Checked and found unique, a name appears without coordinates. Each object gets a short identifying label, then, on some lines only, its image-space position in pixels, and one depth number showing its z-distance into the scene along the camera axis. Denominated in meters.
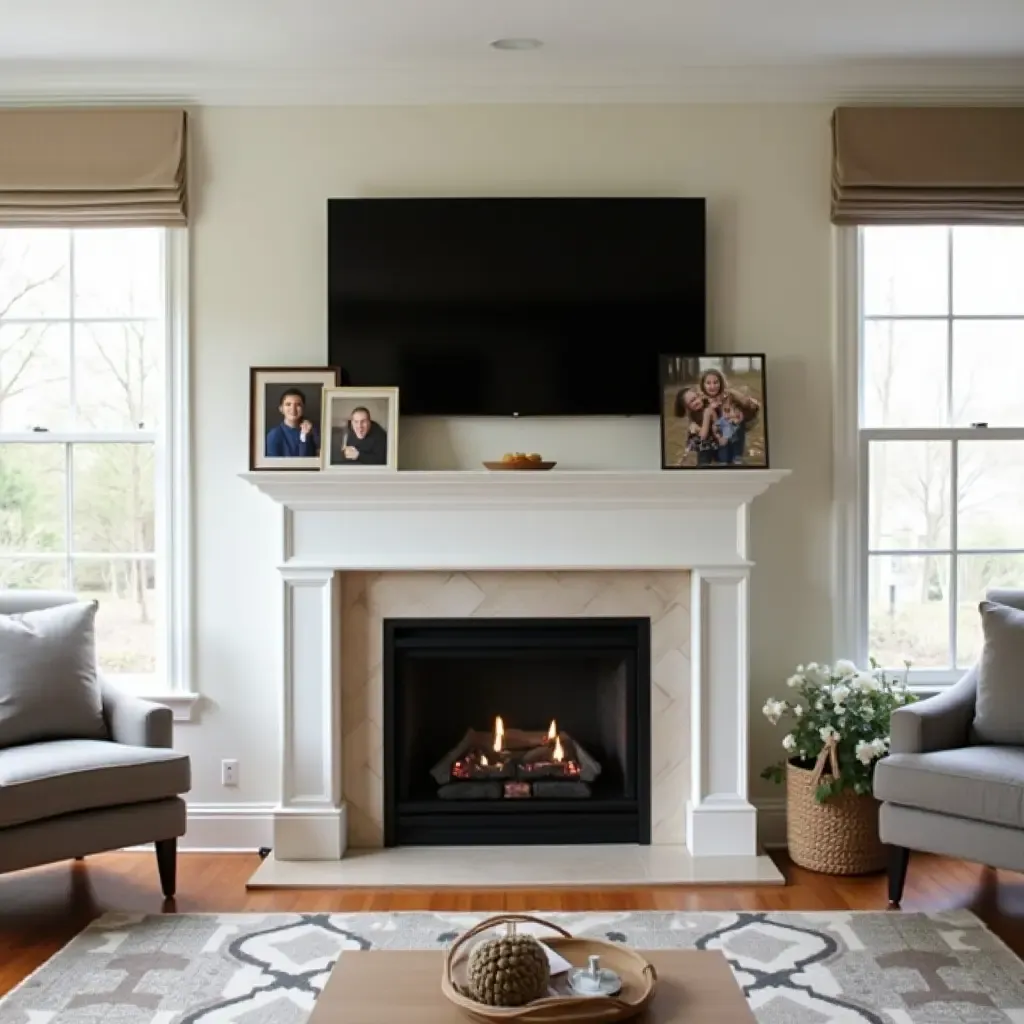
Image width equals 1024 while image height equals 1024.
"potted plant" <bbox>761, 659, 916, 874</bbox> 3.73
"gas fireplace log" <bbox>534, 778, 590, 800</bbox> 4.03
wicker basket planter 3.77
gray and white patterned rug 2.77
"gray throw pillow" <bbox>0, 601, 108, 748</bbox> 3.57
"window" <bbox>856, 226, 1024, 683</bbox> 4.17
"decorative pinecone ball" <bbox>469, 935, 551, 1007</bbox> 2.01
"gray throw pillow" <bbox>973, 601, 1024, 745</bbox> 3.55
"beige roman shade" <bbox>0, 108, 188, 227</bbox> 4.01
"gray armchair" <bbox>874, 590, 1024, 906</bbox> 3.22
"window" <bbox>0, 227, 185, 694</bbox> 4.17
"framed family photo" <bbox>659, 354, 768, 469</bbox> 3.92
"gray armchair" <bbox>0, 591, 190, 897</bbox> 3.24
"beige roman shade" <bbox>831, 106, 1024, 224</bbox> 4.01
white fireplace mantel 3.87
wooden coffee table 2.04
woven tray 1.97
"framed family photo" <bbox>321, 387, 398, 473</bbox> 3.90
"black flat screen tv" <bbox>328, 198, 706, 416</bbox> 4.00
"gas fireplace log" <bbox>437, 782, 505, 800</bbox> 4.03
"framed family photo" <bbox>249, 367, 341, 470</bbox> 3.98
